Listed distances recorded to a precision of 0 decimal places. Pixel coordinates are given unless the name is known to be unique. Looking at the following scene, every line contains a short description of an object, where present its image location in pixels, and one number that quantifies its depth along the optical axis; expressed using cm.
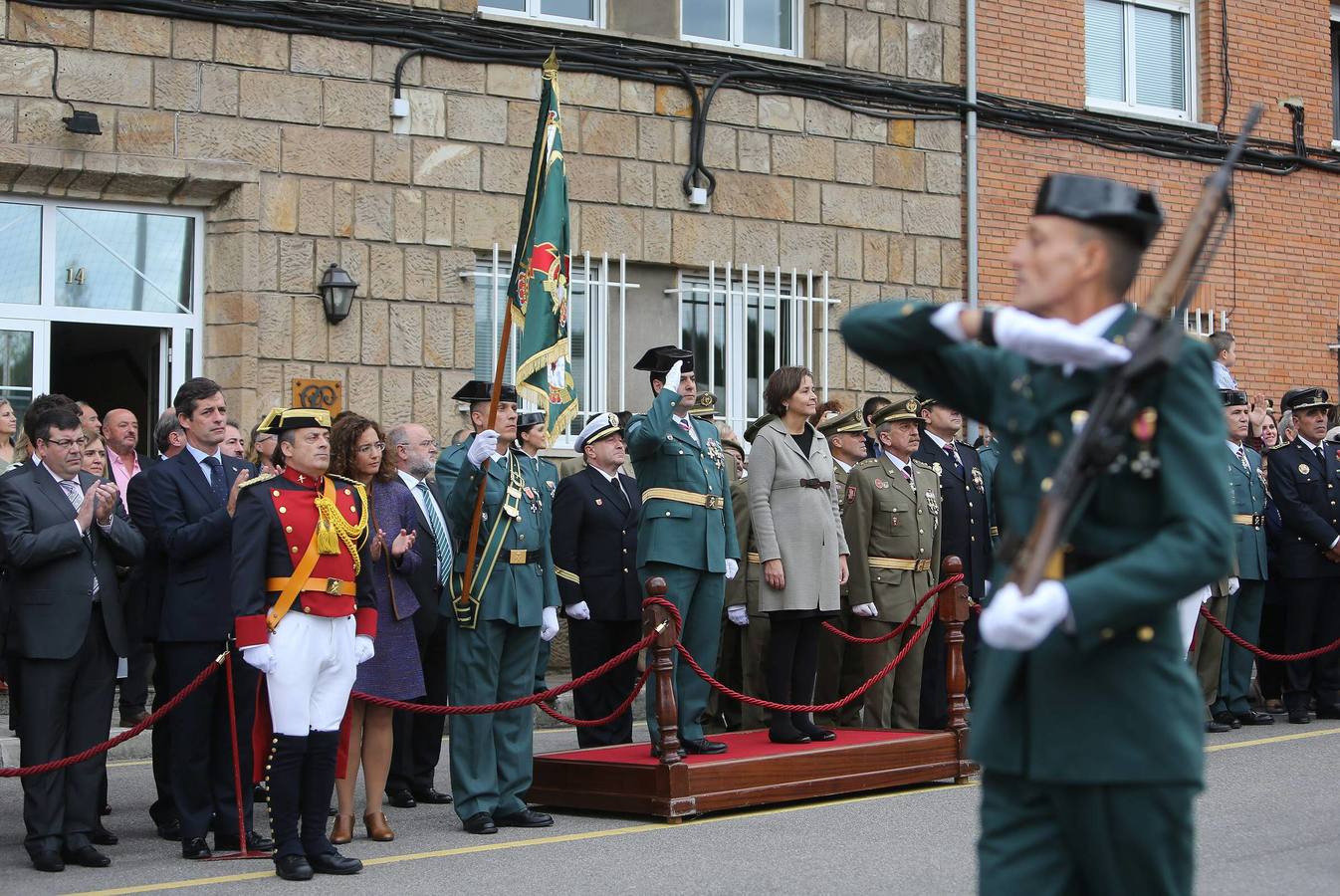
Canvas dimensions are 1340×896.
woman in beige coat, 950
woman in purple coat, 826
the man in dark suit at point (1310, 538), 1252
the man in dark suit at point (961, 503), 1169
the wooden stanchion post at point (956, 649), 981
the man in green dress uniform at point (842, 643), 1105
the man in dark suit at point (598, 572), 1073
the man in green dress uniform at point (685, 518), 910
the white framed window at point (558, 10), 1410
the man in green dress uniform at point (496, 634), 834
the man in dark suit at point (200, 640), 798
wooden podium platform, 845
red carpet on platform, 884
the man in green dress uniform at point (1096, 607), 339
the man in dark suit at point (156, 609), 830
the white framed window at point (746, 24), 1500
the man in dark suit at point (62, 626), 762
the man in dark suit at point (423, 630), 933
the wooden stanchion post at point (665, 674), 838
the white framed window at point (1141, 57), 1709
